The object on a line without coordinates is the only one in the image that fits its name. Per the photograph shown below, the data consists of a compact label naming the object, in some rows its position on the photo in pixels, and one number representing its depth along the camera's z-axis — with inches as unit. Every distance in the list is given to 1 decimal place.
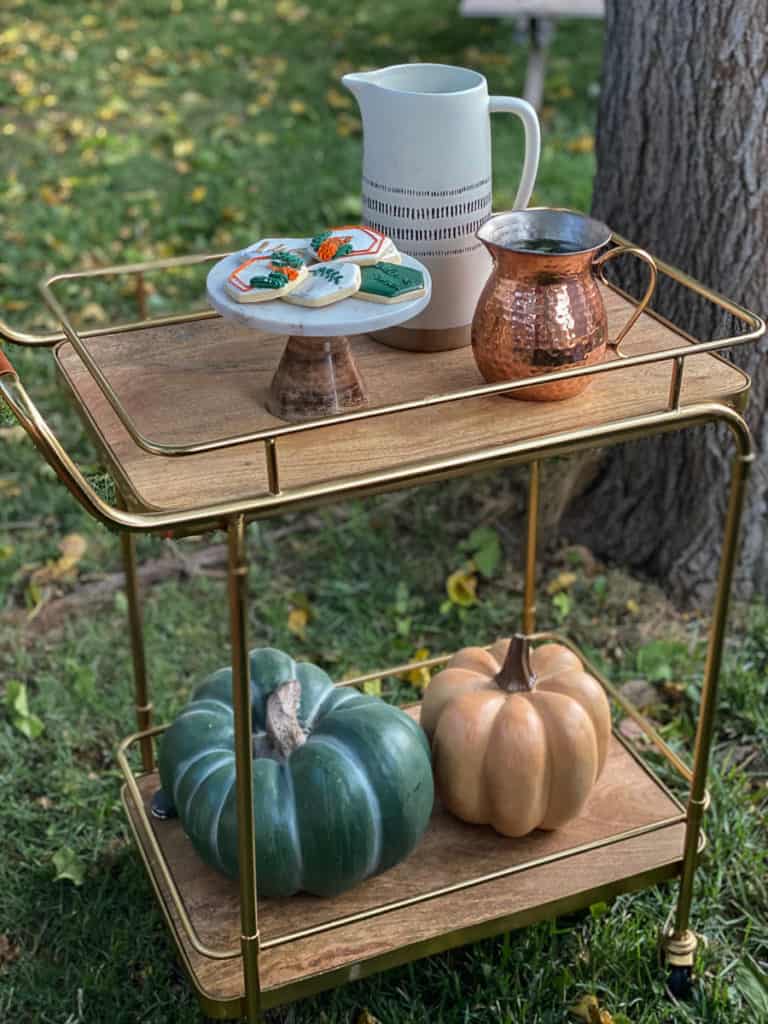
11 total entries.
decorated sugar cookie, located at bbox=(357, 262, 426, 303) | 47.3
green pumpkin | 55.4
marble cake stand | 45.6
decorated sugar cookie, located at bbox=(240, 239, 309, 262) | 50.7
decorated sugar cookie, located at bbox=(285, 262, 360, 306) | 46.6
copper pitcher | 48.6
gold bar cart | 44.5
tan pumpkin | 59.9
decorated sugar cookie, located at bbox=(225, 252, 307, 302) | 46.7
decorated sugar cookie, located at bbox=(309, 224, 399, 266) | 49.3
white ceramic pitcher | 51.3
